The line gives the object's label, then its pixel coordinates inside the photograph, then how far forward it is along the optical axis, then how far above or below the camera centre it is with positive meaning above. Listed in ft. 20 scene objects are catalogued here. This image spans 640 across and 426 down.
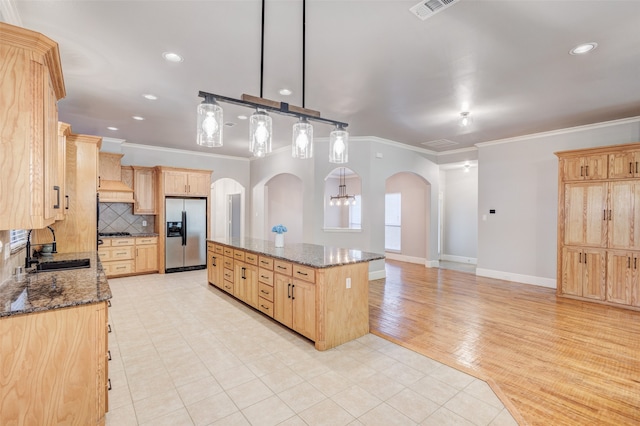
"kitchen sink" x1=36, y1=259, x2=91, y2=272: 9.44 -1.73
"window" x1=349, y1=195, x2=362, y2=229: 34.99 -0.25
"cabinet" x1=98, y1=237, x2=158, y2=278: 19.92 -2.92
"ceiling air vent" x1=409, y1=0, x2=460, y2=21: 7.00 +4.79
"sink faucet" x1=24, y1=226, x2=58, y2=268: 9.07 -1.47
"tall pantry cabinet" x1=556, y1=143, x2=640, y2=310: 14.60 -0.50
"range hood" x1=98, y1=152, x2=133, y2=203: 19.81 +1.93
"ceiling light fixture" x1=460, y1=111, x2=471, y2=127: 14.55 +4.53
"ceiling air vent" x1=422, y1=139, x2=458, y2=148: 20.87 +4.88
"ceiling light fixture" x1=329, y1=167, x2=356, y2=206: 30.51 +1.54
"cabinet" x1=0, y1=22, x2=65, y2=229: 5.16 +1.48
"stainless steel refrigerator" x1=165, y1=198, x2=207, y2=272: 21.72 -1.58
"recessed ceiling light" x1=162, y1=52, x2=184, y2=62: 9.50 +4.83
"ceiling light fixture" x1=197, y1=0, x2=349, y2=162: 7.32 +2.44
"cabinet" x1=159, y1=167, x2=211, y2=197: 21.68 +2.17
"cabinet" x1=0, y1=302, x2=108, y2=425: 5.37 -2.89
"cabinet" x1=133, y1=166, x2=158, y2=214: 21.71 +1.51
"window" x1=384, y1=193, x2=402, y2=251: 29.89 -0.78
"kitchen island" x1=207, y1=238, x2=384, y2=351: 10.18 -2.77
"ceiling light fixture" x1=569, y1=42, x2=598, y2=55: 8.82 +4.83
